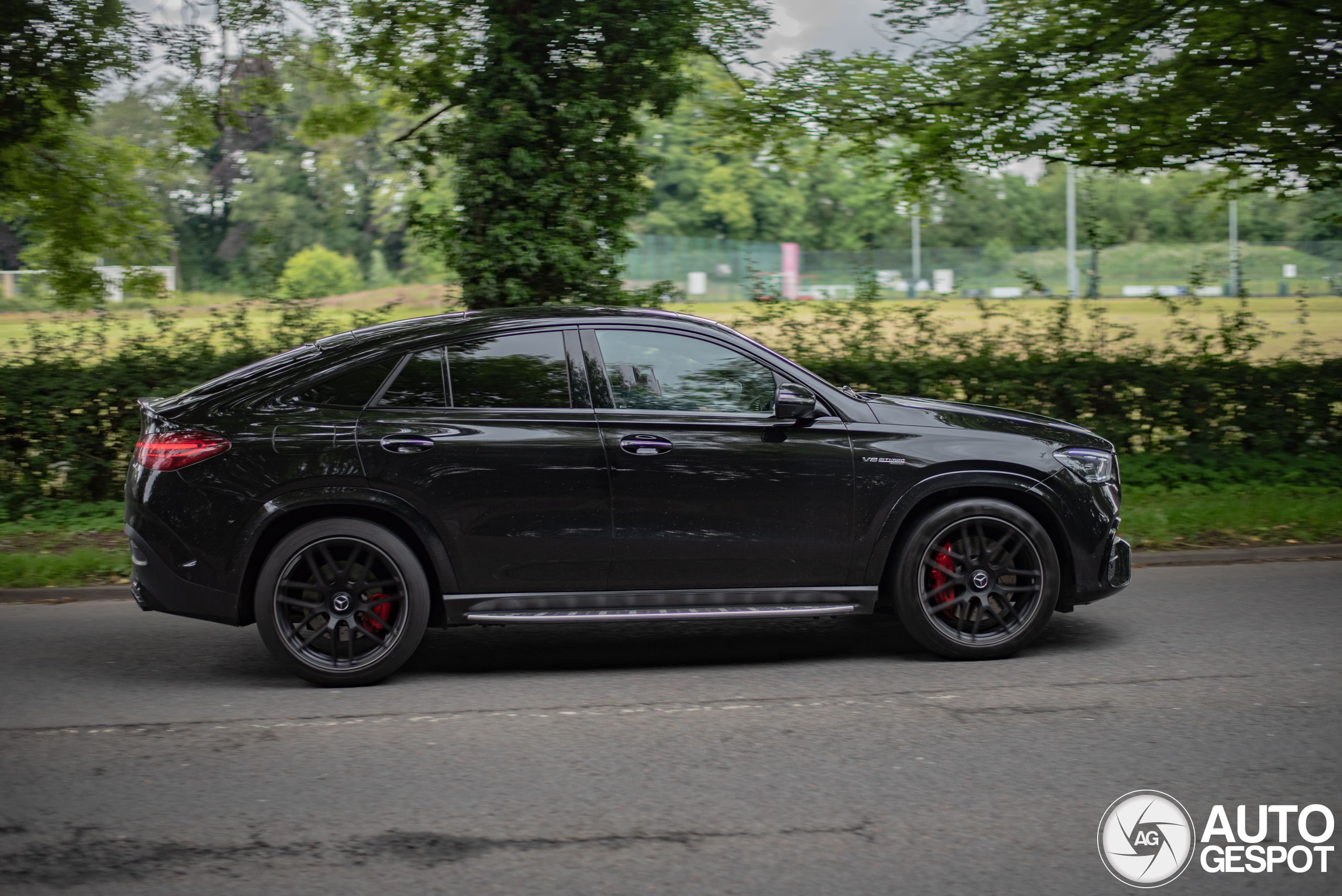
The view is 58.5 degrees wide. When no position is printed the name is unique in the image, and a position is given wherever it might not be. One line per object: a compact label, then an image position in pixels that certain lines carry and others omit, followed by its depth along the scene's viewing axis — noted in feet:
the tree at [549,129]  37.52
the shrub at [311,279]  38.04
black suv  18.39
